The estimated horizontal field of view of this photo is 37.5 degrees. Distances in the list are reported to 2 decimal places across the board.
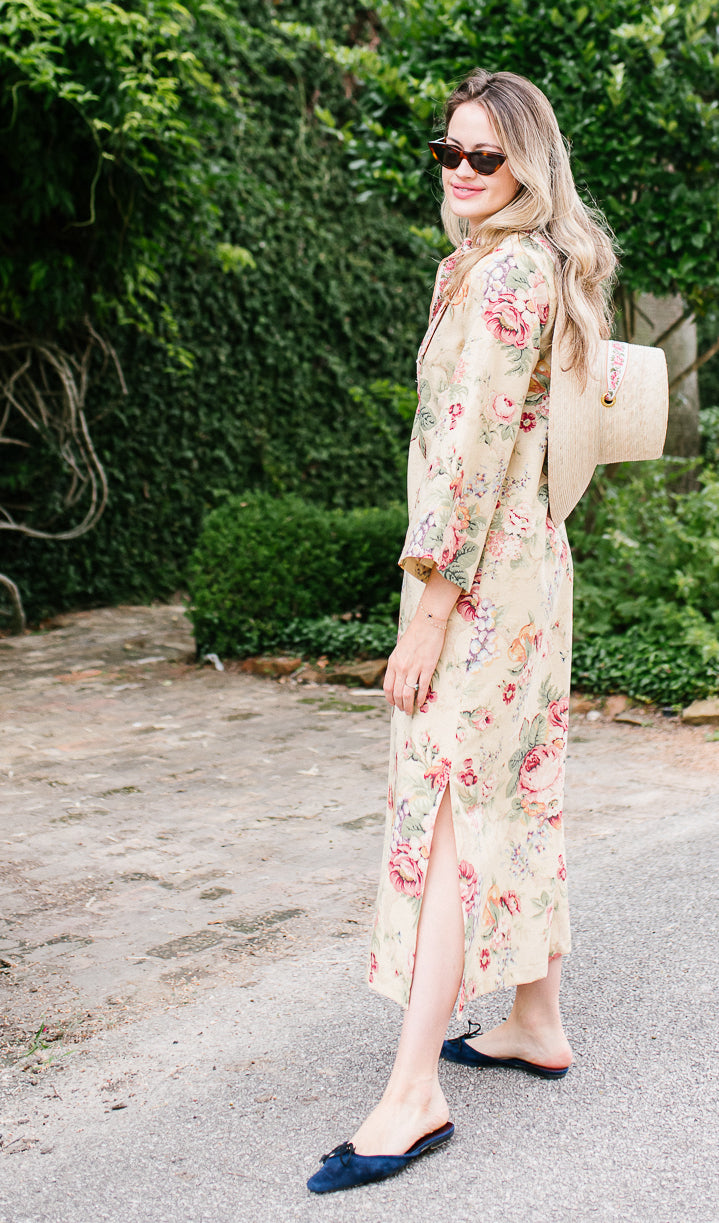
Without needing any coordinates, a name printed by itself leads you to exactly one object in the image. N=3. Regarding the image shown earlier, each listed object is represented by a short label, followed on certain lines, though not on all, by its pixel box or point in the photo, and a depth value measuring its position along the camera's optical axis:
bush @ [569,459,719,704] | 5.18
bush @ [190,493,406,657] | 6.34
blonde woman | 1.81
